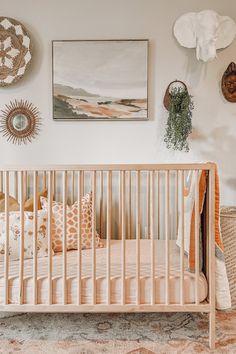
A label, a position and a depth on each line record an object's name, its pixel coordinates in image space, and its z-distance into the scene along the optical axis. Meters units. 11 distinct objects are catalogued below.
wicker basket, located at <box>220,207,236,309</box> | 2.37
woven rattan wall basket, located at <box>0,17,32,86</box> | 2.92
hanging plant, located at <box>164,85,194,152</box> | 2.86
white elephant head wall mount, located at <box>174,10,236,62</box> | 2.76
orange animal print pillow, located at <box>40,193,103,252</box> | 2.37
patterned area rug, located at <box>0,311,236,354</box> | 1.92
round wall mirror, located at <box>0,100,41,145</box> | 3.00
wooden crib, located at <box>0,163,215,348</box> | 1.87
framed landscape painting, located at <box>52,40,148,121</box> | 2.95
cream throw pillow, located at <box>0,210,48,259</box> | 2.12
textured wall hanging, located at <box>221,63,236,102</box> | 2.94
